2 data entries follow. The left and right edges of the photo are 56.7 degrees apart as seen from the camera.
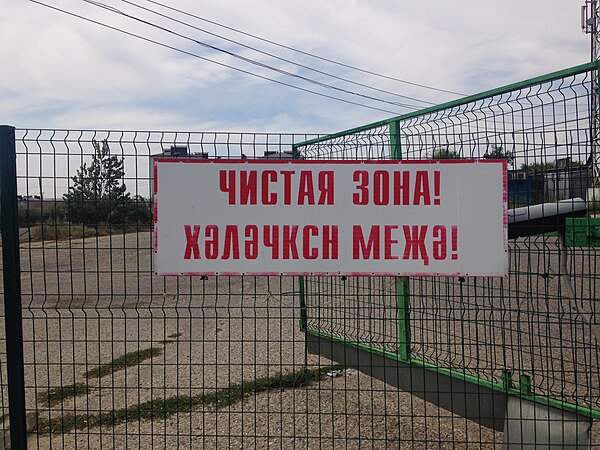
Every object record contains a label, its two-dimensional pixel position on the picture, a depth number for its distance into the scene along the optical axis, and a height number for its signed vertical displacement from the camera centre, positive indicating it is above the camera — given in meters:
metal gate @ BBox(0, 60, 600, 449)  3.76 -1.39
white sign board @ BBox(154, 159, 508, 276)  3.75 +0.03
